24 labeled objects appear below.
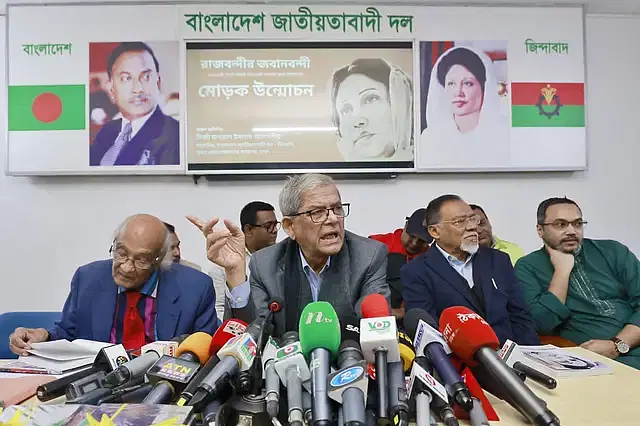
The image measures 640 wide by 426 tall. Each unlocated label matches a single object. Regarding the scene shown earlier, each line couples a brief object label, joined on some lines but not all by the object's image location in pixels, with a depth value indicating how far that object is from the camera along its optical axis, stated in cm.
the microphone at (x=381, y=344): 93
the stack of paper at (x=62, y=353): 153
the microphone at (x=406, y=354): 114
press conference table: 104
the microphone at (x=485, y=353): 94
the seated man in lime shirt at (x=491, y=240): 324
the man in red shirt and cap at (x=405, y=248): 302
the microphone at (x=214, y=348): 99
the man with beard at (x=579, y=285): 262
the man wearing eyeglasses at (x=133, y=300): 192
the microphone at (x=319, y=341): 91
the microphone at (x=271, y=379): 89
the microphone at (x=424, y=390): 92
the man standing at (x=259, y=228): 312
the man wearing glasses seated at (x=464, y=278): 217
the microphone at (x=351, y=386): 81
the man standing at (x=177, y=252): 316
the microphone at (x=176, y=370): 104
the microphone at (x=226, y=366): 96
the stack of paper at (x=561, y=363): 143
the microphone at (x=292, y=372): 89
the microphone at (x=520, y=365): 121
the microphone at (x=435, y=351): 95
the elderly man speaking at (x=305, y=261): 180
